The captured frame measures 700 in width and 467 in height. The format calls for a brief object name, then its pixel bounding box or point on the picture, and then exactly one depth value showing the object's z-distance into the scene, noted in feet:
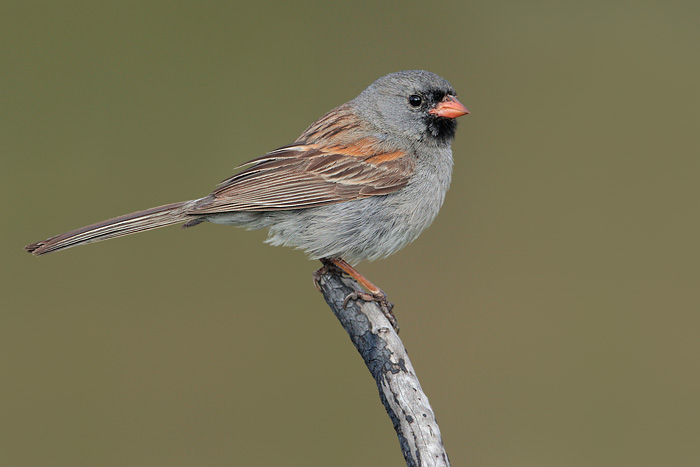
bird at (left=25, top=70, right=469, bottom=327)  23.95
